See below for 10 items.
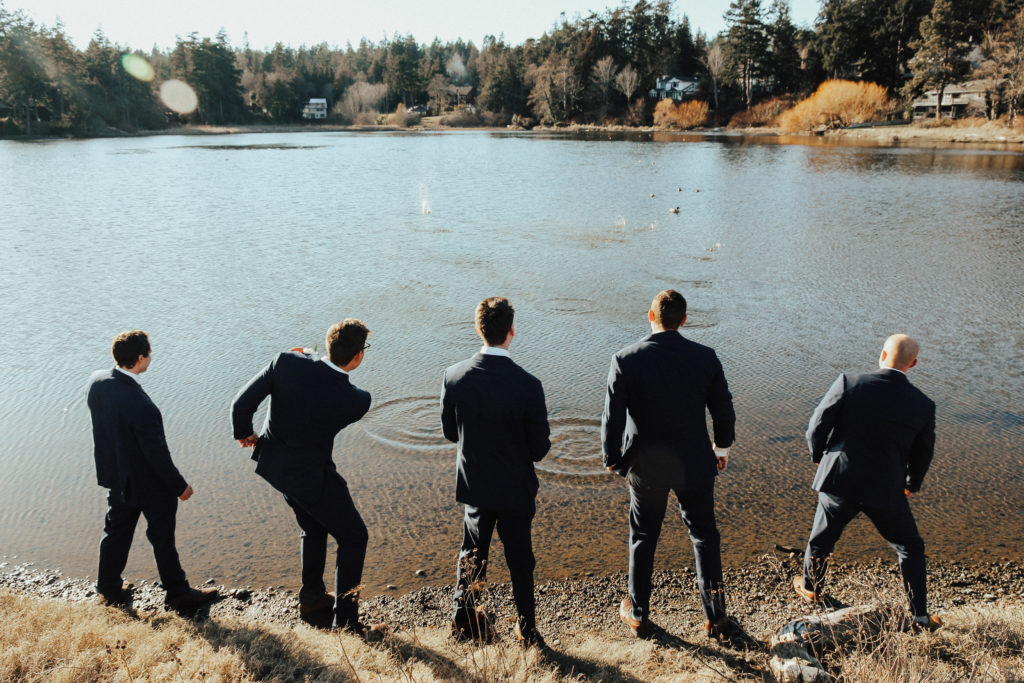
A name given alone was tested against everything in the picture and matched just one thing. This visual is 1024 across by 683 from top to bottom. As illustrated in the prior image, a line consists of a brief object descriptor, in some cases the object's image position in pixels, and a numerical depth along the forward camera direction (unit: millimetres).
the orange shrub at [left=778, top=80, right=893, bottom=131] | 64188
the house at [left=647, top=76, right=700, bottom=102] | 95562
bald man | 3844
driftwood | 3508
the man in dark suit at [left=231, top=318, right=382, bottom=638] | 3754
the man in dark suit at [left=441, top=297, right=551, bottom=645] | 3637
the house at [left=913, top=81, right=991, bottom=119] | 60062
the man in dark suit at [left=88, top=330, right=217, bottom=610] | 3996
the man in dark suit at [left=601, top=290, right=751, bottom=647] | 3807
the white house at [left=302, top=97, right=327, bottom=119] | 117562
